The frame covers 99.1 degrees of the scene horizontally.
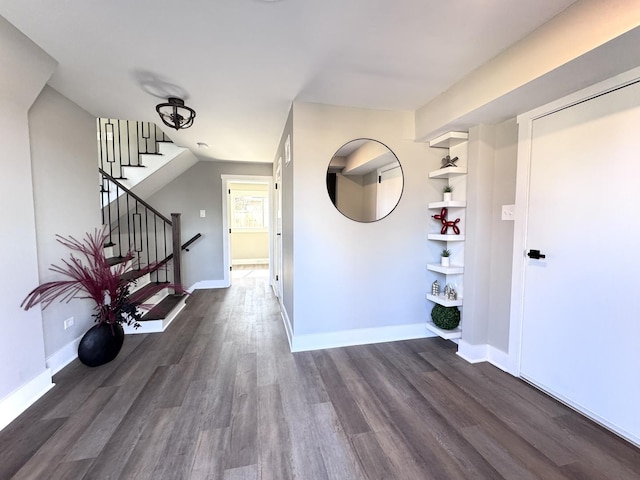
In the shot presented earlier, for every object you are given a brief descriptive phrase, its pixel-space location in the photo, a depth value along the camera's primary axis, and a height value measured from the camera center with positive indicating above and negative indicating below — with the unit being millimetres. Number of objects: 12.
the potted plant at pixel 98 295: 2205 -621
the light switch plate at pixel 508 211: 2191 +87
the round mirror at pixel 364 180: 2555 +400
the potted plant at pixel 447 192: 2627 +294
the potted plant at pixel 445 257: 2656 -352
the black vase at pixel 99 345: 2203 -1022
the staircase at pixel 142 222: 3287 -14
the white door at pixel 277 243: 4036 -363
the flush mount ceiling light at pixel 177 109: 2192 +918
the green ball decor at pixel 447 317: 2598 -915
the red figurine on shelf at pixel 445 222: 2637 -3
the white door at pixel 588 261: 1521 -242
